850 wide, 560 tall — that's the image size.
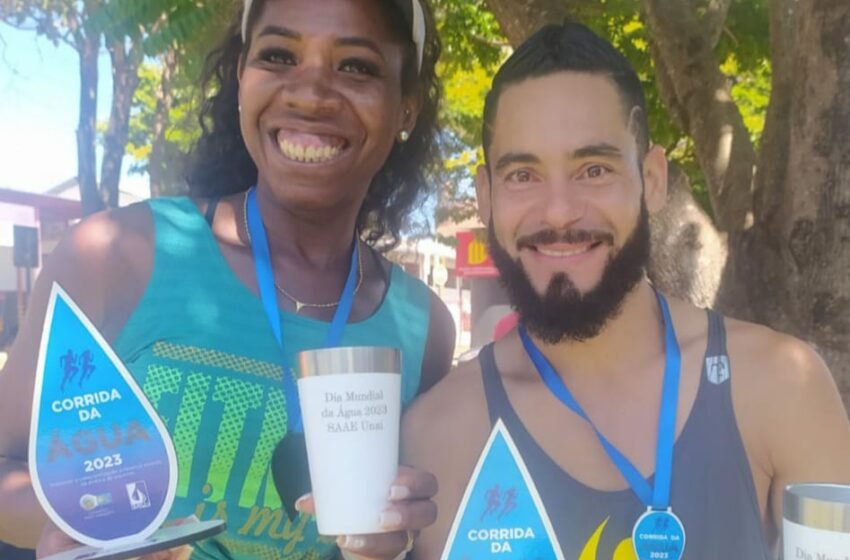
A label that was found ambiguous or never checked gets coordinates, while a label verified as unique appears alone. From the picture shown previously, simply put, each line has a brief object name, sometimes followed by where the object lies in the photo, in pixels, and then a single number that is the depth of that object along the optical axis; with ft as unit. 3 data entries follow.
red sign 56.79
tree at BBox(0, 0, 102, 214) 28.71
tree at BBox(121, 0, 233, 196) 12.76
